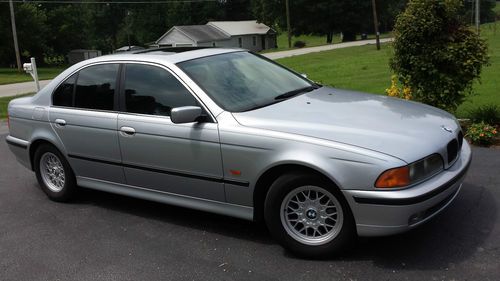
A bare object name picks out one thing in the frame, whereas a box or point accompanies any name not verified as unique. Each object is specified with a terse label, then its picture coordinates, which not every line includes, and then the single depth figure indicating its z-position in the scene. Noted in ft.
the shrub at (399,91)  25.64
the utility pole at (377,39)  115.61
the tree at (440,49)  23.58
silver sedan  12.05
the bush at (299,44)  208.50
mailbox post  44.34
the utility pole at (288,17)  211.41
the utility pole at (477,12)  41.23
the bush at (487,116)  24.43
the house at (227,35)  238.27
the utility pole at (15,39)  136.63
